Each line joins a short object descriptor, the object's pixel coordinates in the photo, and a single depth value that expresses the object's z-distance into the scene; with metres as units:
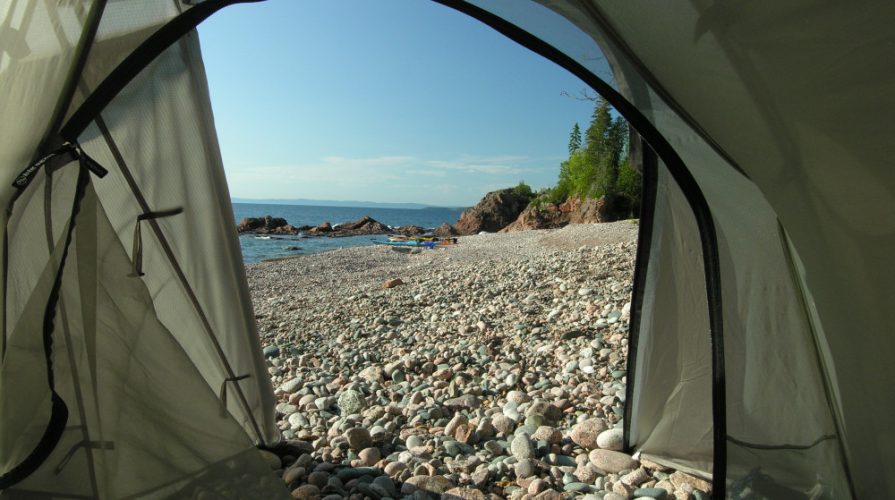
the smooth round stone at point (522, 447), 3.34
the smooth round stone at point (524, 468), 3.11
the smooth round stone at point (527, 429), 3.68
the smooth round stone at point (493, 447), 3.49
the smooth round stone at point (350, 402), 4.41
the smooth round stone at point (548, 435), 3.54
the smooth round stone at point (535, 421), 3.79
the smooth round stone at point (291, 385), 5.15
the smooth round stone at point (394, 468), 3.20
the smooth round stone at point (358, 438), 3.59
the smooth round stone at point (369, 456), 3.36
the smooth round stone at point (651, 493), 2.76
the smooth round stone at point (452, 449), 3.46
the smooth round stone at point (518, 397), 4.30
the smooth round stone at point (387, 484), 2.95
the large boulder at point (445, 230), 43.39
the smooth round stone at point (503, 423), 3.78
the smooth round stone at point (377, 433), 3.77
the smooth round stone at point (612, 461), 3.12
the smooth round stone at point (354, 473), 3.15
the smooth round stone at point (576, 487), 2.93
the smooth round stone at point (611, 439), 3.35
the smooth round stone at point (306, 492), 2.89
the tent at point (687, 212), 1.69
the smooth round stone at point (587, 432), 3.50
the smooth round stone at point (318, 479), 3.07
